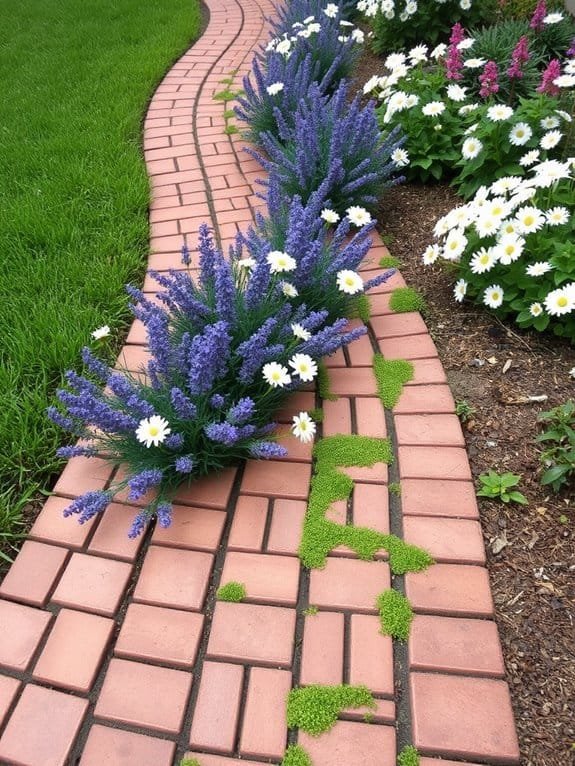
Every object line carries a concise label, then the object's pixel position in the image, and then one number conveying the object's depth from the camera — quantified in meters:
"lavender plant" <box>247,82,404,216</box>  2.52
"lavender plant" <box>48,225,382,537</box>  1.46
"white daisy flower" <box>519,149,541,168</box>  2.28
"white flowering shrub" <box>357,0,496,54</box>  3.94
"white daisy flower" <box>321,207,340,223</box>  2.23
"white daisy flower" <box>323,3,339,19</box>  4.02
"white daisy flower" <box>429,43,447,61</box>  3.11
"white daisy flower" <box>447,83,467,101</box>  2.83
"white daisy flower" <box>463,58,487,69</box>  2.87
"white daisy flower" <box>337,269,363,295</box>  1.92
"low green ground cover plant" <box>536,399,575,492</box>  1.54
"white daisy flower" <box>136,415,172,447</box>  1.43
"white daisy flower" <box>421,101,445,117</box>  2.79
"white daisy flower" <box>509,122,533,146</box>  2.37
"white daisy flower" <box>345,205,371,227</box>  2.35
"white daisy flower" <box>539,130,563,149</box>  2.31
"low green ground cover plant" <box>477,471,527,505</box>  1.57
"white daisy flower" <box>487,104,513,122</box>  2.39
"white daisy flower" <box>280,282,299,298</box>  1.79
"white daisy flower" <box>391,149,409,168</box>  2.71
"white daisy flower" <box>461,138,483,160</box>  2.49
